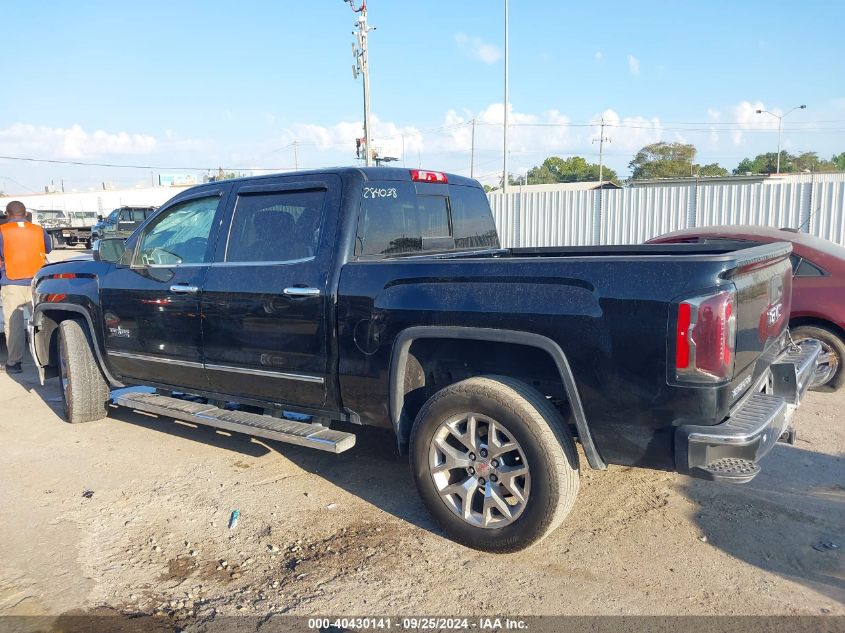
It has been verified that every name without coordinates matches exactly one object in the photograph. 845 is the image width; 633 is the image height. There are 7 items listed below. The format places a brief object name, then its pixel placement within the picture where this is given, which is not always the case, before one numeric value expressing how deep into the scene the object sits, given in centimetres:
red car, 627
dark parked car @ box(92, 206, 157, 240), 2577
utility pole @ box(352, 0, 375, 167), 2803
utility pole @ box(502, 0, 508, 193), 3175
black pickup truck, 308
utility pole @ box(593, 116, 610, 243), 1661
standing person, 806
